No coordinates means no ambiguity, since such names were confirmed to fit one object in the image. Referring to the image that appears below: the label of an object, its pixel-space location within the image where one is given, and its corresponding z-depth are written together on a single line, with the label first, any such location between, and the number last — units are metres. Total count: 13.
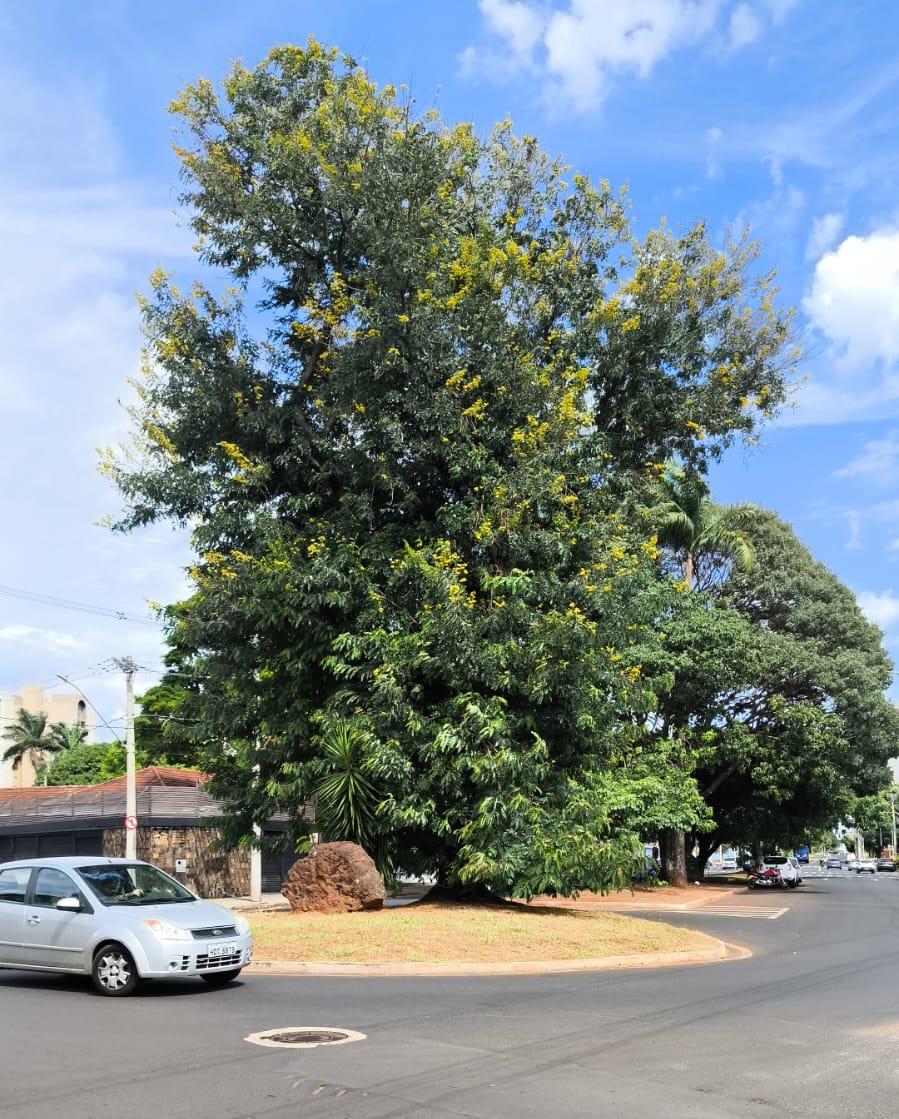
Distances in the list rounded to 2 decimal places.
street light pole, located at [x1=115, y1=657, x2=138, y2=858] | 33.19
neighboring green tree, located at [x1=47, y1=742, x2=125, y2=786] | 81.94
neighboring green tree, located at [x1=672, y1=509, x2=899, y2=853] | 37.97
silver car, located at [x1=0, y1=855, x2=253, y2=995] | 11.03
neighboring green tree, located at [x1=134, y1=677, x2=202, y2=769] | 53.31
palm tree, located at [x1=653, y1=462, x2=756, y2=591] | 39.28
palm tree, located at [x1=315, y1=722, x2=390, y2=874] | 19.16
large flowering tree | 19.03
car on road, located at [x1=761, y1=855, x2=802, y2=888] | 48.66
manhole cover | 8.59
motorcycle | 48.19
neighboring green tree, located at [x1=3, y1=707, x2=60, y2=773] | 98.88
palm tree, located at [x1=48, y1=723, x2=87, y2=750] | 99.25
